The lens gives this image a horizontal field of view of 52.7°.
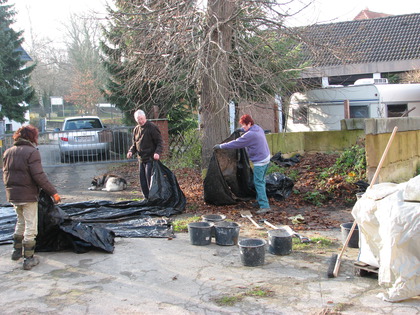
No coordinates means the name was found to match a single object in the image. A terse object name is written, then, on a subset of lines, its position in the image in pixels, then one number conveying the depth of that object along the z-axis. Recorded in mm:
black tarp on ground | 5473
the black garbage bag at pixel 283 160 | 11262
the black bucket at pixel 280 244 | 5195
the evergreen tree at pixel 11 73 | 24281
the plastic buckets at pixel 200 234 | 5707
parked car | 14047
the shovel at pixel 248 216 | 6500
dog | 9891
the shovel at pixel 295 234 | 5696
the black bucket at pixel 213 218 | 6215
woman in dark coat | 4926
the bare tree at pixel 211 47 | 8805
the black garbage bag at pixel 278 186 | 8266
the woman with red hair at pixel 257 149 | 7312
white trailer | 15430
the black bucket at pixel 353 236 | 5384
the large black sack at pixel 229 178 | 7805
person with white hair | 7953
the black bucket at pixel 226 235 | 5652
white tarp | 3686
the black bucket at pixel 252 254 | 4824
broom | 4453
